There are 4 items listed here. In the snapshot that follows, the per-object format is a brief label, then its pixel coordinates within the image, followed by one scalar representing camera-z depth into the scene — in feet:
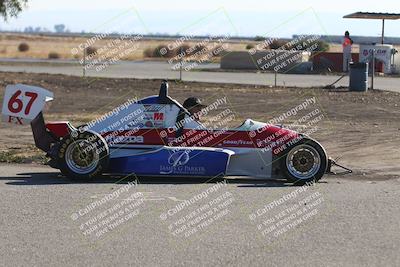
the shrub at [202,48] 186.06
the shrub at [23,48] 306.76
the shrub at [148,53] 264.72
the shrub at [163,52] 245.96
